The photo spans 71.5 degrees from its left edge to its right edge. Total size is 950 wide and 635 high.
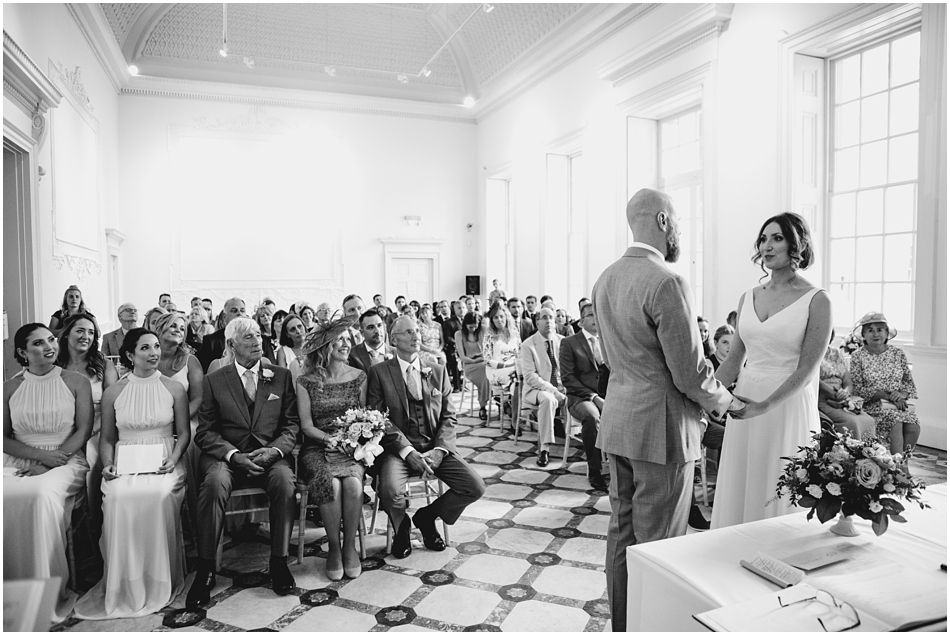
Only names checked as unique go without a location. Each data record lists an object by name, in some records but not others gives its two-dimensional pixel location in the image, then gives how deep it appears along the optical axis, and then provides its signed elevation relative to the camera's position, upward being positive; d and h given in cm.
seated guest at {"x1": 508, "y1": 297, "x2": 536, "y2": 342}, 967 -39
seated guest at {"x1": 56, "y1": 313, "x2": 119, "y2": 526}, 417 -40
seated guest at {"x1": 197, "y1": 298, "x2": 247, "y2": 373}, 545 -45
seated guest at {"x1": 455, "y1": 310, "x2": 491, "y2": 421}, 855 -74
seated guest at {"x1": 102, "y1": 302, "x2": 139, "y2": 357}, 699 -40
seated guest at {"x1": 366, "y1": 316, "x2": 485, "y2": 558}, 396 -91
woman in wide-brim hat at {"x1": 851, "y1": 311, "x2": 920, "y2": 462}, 527 -73
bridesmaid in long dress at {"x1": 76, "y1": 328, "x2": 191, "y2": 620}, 331 -106
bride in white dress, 291 -35
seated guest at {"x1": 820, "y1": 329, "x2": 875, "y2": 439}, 512 -82
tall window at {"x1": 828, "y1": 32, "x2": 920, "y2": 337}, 680 +123
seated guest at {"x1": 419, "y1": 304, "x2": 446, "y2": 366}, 929 -55
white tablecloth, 186 -80
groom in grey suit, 244 -35
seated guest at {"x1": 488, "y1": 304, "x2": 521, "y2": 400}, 778 -65
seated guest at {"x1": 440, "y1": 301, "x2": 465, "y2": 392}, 1059 -88
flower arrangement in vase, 210 -61
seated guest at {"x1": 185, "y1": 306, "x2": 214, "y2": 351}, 730 -39
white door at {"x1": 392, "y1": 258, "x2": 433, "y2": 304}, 1603 +41
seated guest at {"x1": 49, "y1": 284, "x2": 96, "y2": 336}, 754 -11
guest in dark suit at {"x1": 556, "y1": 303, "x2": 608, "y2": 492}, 550 -70
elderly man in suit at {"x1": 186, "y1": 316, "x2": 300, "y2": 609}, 357 -85
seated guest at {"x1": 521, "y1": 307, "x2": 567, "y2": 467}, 612 -80
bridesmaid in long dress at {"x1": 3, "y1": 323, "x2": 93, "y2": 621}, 327 -90
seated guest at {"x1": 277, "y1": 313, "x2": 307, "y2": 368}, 575 -35
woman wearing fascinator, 370 -85
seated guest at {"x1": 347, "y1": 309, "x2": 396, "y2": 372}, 530 -34
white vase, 218 -77
